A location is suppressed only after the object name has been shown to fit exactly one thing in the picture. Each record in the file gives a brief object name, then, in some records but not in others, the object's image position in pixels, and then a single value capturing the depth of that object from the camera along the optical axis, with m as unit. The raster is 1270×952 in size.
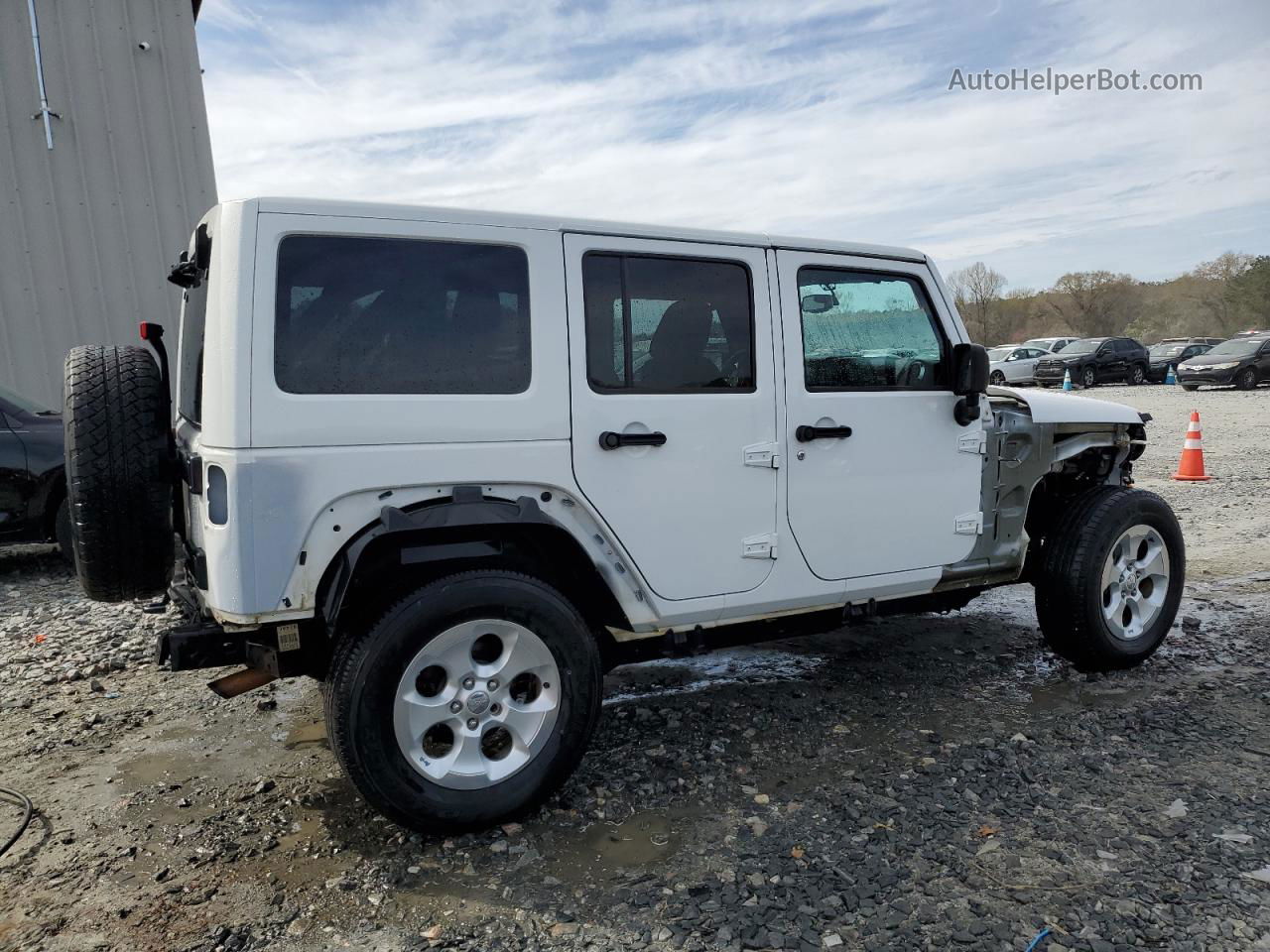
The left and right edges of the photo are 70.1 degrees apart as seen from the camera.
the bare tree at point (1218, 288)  54.17
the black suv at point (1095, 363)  27.28
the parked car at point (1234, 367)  23.00
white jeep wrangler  2.80
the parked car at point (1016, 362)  27.64
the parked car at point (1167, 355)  28.36
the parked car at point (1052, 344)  28.56
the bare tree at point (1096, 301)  67.19
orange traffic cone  10.18
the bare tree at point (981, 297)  64.31
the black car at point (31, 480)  6.47
